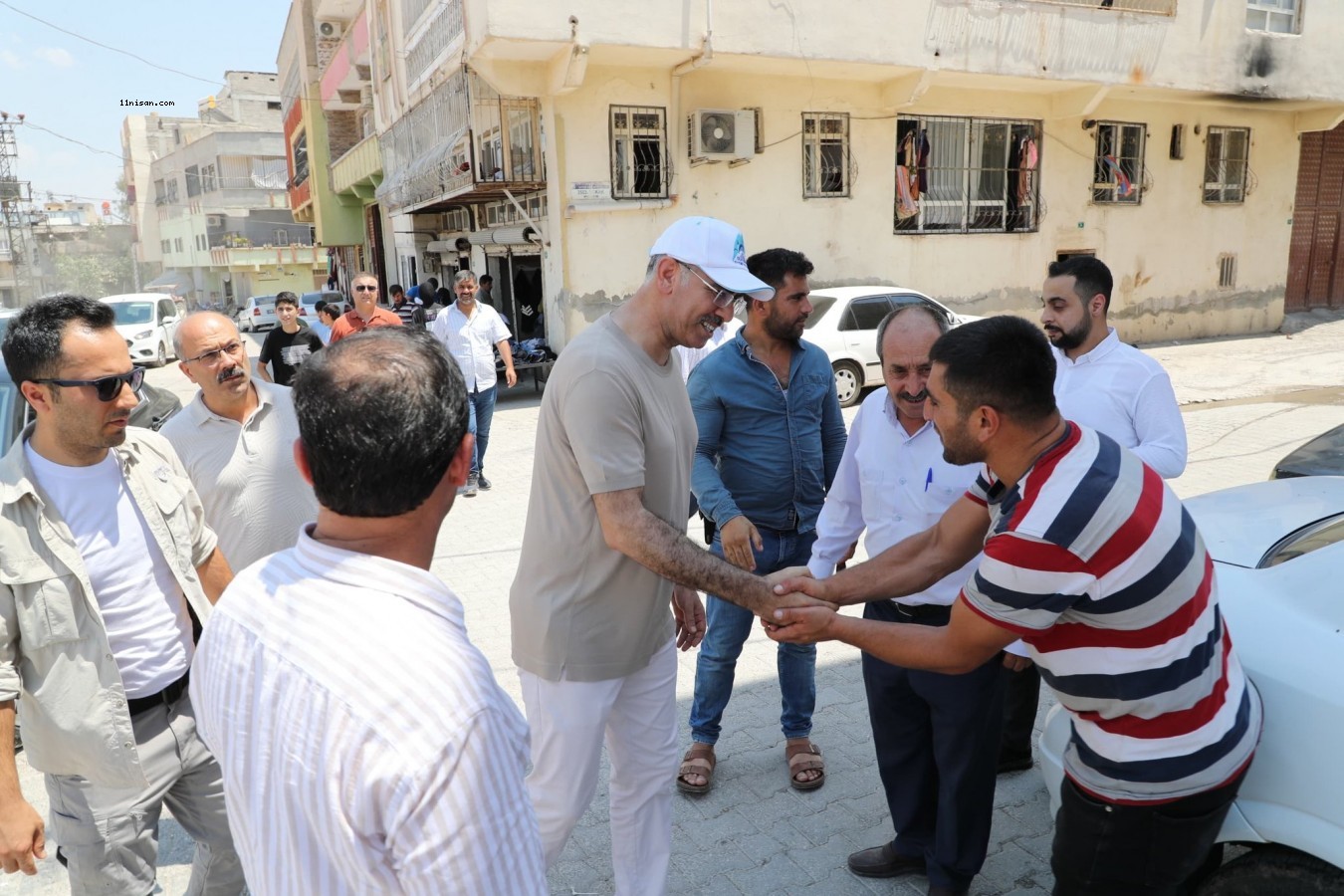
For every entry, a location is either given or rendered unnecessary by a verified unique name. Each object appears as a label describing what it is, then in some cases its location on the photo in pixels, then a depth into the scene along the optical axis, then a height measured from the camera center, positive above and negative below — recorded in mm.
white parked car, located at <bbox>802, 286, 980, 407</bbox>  11805 -867
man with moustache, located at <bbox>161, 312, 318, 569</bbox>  2883 -562
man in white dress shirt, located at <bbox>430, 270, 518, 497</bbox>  8180 -672
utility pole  42344 +3720
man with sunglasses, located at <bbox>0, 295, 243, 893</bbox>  2119 -822
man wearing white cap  2373 -684
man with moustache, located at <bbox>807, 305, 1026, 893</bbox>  2742 -1298
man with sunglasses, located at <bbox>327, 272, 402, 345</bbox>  8281 -361
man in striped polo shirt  1827 -745
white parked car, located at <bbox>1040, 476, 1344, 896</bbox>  1930 -1019
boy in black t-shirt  7953 -635
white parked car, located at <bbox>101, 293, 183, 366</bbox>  19033 -973
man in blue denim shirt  3486 -742
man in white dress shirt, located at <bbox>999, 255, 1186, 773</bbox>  3393 -497
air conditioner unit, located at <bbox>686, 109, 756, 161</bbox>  13391 +1881
